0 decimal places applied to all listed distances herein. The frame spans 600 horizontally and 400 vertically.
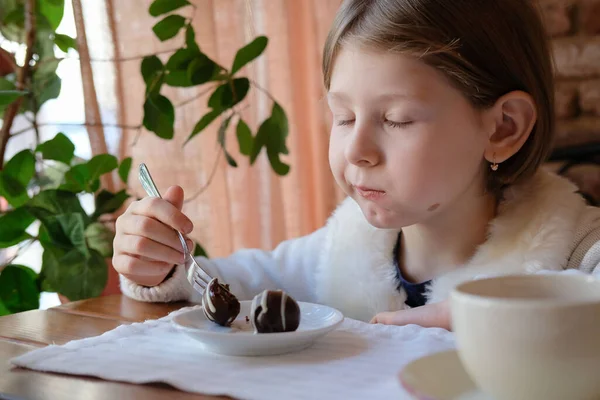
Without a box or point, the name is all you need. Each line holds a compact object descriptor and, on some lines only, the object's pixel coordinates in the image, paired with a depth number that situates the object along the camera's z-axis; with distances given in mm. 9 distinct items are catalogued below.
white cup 395
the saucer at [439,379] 449
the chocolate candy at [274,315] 664
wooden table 548
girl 887
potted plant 1271
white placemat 538
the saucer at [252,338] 612
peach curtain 1756
